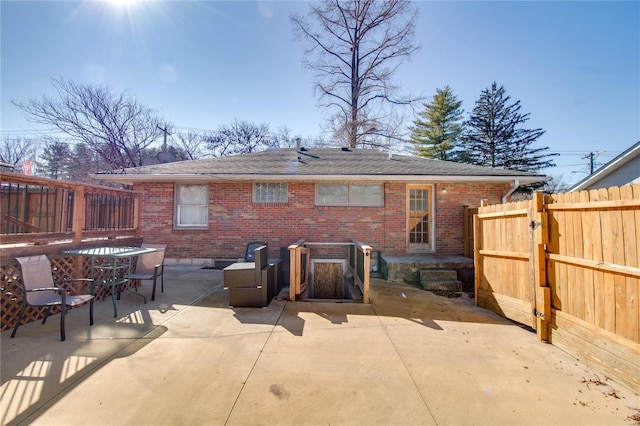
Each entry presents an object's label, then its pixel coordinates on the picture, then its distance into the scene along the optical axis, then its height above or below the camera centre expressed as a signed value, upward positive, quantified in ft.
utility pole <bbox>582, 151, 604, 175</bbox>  85.15 +20.53
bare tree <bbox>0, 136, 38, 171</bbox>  83.20 +22.90
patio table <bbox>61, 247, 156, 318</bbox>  14.38 -1.87
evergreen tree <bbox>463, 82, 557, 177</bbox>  84.12 +25.93
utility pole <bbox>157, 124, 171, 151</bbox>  63.98 +20.15
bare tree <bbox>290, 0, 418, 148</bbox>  52.20 +34.69
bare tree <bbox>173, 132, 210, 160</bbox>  77.51 +22.87
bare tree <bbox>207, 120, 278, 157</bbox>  80.59 +25.25
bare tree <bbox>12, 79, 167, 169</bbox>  48.08 +20.44
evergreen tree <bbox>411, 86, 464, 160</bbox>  85.40 +30.96
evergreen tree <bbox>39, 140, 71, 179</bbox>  85.93 +19.83
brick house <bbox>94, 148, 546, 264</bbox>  27.04 +1.14
